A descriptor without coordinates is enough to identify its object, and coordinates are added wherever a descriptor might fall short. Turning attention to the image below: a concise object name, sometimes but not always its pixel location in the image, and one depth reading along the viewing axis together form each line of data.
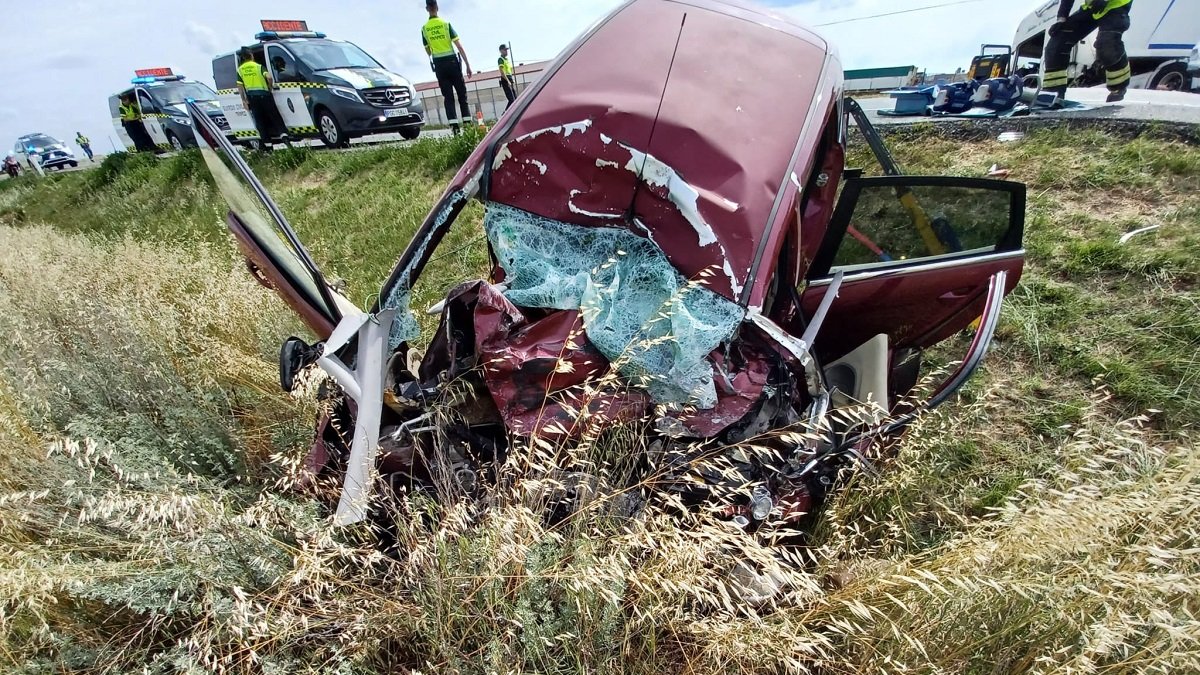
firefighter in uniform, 6.21
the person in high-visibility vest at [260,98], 10.71
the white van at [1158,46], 10.18
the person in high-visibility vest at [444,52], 9.09
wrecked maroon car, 2.00
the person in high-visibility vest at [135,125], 18.70
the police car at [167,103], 16.58
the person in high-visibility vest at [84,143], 34.19
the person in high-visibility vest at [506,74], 13.90
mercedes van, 10.45
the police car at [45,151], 28.09
